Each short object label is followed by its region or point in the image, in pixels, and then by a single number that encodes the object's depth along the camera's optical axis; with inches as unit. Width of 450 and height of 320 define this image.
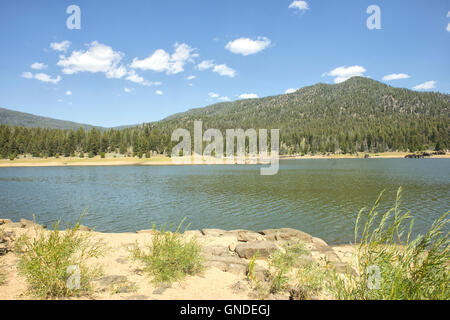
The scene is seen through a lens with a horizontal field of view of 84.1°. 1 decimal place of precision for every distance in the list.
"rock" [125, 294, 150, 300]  248.5
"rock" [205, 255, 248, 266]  368.4
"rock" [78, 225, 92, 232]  601.5
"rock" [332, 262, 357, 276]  362.7
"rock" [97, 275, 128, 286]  283.9
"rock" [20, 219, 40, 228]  647.9
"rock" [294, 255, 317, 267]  360.8
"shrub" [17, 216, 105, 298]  247.4
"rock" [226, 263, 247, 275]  337.7
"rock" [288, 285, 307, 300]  259.4
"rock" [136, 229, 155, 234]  625.9
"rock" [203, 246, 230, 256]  423.7
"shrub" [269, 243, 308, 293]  281.7
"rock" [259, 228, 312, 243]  530.9
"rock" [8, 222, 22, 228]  632.0
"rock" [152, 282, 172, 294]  267.6
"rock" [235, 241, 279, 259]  410.9
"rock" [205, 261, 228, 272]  351.9
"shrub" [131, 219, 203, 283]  298.7
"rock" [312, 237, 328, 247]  514.2
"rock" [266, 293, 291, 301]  259.1
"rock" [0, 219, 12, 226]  650.5
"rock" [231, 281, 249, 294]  276.4
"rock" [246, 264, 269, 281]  304.4
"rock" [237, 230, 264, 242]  535.9
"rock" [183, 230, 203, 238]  566.7
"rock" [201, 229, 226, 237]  602.2
